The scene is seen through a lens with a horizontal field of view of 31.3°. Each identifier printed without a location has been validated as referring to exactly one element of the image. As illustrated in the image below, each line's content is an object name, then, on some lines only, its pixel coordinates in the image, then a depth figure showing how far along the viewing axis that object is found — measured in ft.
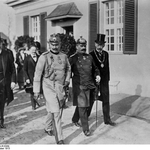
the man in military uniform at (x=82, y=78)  15.71
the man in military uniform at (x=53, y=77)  13.99
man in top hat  17.61
